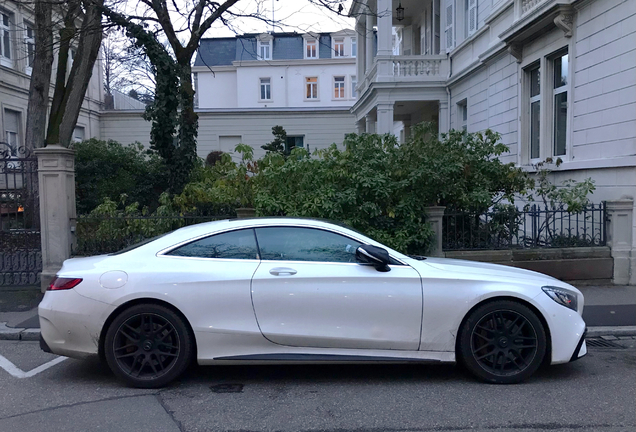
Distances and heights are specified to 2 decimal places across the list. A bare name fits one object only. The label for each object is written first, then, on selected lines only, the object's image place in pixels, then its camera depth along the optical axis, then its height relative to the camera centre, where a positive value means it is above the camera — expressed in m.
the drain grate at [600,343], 6.06 -1.72
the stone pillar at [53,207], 8.45 -0.19
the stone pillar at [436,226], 8.59 -0.53
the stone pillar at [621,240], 8.84 -0.79
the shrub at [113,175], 14.31 +0.53
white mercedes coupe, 4.62 -1.05
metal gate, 8.84 -0.59
